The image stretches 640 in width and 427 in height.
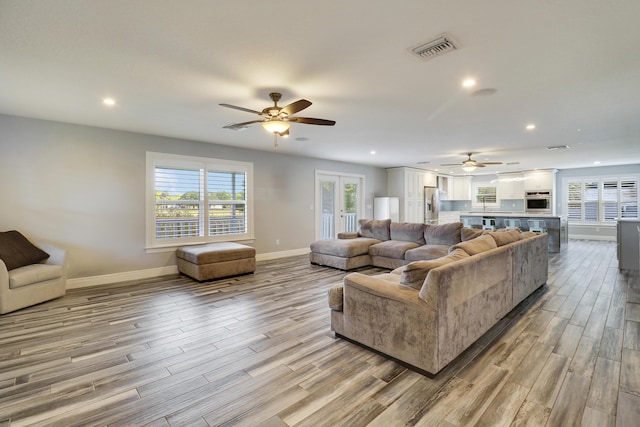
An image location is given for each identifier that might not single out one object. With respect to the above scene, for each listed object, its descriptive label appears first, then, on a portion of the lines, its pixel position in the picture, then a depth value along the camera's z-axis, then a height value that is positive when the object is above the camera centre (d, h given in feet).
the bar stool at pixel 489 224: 28.38 -1.31
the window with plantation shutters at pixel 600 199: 31.81 +1.22
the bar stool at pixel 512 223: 27.35 -1.17
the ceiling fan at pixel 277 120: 11.23 +3.47
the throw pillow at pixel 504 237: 11.55 -1.06
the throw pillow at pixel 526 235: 13.31 -1.14
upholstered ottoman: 16.20 -2.85
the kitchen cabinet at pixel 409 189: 32.68 +2.39
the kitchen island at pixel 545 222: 25.38 -1.09
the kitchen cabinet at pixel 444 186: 38.42 +3.24
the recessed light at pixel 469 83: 10.20 +4.45
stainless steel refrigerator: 35.73 +0.76
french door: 27.04 +0.71
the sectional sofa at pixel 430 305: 7.19 -2.59
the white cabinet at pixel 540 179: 34.19 +3.60
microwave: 34.27 +1.07
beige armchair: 11.56 -2.96
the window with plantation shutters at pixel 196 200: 18.02 +0.68
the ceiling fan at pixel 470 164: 23.62 +3.71
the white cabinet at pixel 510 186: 36.27 +2.95
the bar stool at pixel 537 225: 25.76 -1.28
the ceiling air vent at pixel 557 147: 21.24 +4.58
